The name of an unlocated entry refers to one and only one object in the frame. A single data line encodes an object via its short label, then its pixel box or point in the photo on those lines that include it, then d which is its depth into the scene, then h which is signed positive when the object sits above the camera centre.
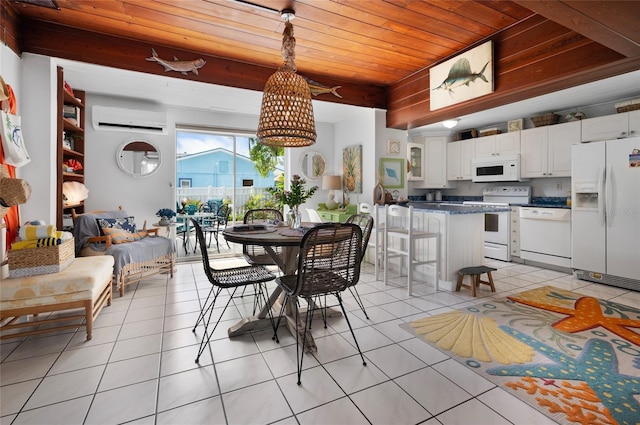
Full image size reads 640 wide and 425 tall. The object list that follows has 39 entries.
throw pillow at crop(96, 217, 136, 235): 3.48 -0.18
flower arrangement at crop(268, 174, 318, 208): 2.62 +0.12
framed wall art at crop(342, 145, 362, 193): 4.93 +0.70
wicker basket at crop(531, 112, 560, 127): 4.63 +1.42
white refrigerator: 3.36 -0.02
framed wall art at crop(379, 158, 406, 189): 4.65 +0.59
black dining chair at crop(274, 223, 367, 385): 1.78 -0.35
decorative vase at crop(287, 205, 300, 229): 2.65 -0.08
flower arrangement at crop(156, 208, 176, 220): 4.20 -0.06
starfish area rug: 1.58 -0.97
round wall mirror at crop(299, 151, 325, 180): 5.52 +0.83
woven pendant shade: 2.26 +0.80
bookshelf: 3.05 +0.82
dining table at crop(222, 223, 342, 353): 2.03 -0.38
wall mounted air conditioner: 4.12 +1.26
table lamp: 5.23 +0.43
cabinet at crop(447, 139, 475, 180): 5.74 +1.01
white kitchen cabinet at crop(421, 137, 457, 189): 6.09 +1.00
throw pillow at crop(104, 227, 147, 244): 3.41 -0.31
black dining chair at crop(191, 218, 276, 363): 2.07 -0.51
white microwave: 4.95 +0.72
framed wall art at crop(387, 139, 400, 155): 4.69 +0.99
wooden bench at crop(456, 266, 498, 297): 3.19 -0.71
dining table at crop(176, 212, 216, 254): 5.25 -0.20
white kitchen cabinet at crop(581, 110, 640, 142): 3.75 +1.10
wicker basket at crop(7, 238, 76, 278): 2.16 -0.38
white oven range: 4.84 -0.17
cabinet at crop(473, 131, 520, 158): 5.03 +1.15
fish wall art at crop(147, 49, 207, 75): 3.20 +1.59
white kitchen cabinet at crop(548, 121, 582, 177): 4.32 +0.97
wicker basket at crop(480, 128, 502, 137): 5.39 +1.43
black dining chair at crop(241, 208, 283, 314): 2.78 -0.38
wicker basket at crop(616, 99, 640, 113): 3.75 +1.34
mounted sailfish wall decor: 3.11 +1.48
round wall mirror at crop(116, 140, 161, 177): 4.35 +0.75
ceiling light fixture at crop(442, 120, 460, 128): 4.78 +1.40
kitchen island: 3.40 -0.33
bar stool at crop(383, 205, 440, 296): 3.29 -0.29
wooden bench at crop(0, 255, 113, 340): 2.07 -0.62
